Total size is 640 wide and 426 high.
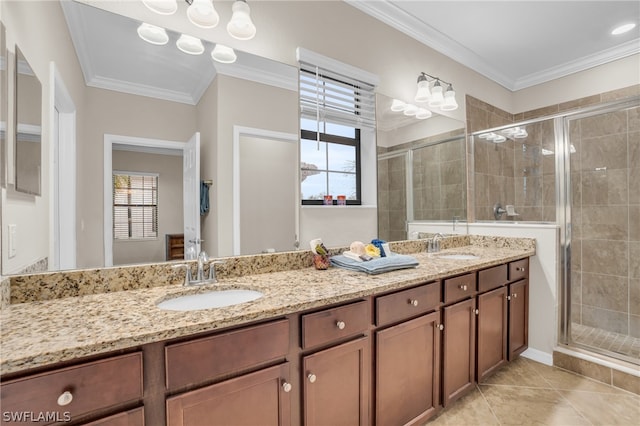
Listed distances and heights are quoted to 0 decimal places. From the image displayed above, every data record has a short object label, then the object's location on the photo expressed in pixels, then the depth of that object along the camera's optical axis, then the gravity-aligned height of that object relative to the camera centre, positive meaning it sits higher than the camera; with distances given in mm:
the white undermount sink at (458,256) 2376 -349
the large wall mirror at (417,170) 2350 +366
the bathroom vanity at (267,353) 766 -459
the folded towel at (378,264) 1617 -284
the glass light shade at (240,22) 1529 +979
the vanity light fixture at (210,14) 1397 +964
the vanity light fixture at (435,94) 2574 +1039
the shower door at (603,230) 2467 -179
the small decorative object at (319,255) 1734 -241
